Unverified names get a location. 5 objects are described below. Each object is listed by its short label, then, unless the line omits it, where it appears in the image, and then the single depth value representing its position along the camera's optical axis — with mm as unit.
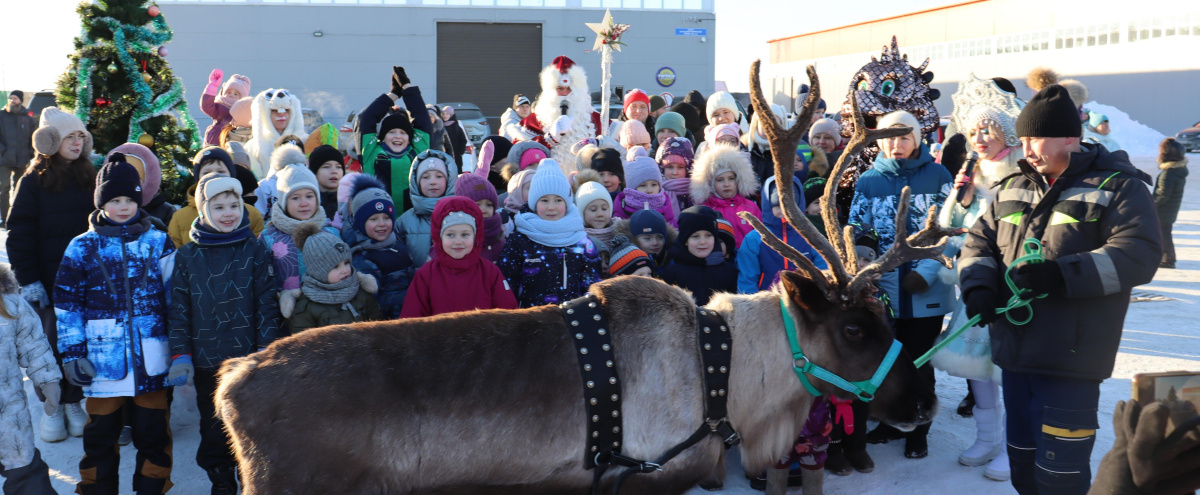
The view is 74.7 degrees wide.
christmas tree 5984
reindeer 2238
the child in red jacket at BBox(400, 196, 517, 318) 3920
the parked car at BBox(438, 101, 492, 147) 19219
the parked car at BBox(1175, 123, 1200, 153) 23625
